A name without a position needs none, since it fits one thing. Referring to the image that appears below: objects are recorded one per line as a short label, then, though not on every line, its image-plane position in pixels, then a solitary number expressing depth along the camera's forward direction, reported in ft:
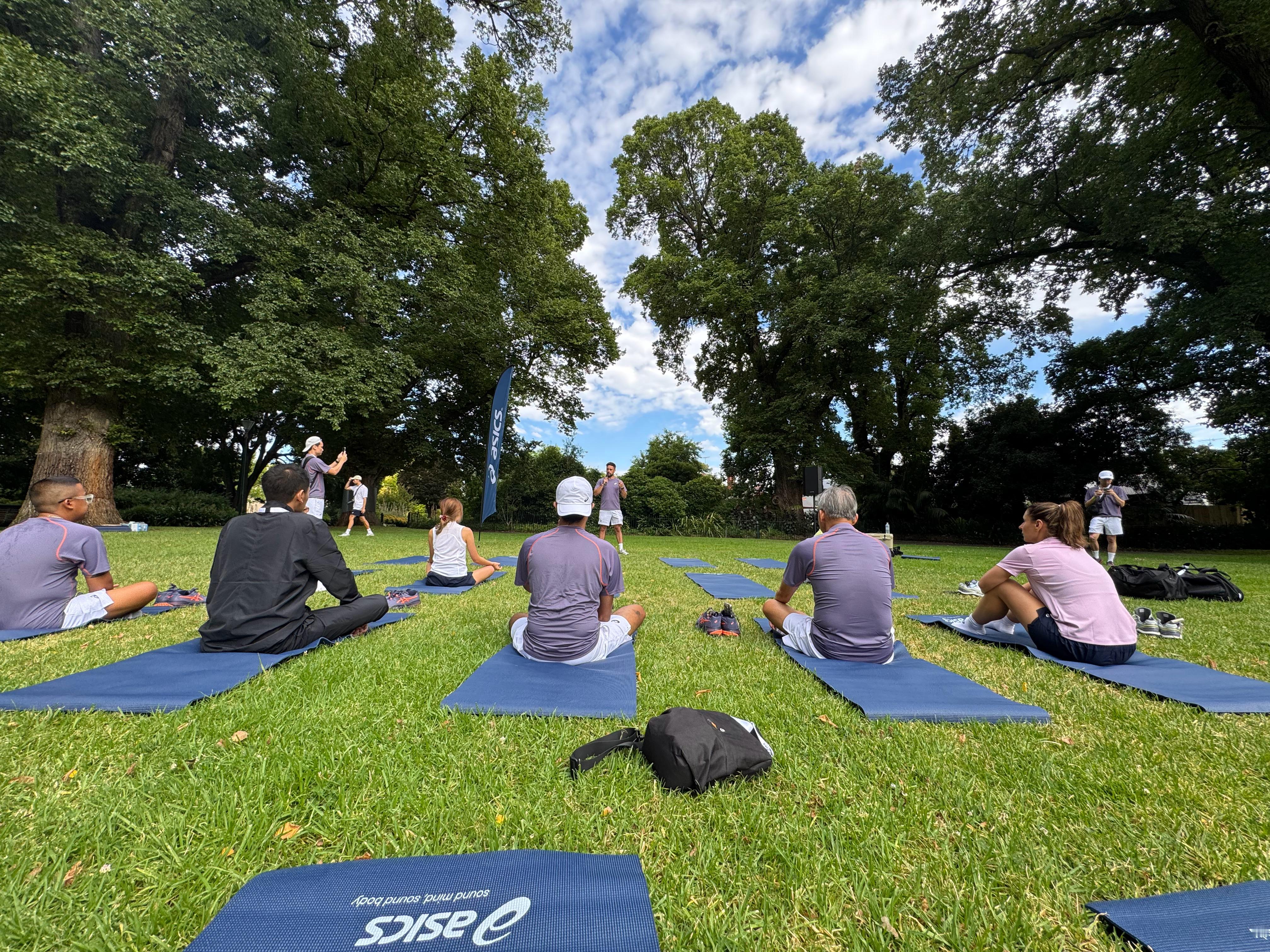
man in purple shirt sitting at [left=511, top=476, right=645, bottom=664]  10.81
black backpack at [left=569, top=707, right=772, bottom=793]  6.06
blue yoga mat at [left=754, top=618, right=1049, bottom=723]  8.35
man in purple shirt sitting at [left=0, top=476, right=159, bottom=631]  12.17
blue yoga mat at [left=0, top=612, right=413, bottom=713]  7.99
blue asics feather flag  27.35
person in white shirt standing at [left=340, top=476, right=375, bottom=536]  46.75
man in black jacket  10.77
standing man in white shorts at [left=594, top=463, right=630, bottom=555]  34.96
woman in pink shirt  11.32
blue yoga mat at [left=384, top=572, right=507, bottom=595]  19.43
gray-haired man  11.21
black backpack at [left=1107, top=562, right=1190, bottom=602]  20.01
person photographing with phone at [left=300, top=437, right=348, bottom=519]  28.35
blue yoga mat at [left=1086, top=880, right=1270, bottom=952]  3.92
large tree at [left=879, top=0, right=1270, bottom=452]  37.32
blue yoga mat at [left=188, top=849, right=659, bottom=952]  3.85
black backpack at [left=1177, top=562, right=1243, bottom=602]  20.07
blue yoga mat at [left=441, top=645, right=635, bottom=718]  8.39
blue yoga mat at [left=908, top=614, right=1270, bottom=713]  8.91
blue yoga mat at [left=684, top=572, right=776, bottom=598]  20.70
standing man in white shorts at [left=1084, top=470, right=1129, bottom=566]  33.73
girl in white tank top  20.38
